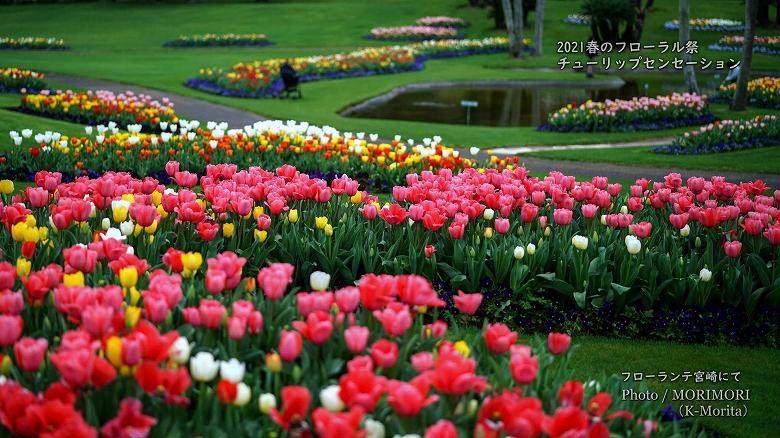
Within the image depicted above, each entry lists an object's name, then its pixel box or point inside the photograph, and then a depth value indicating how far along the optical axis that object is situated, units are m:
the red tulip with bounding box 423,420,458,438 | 2.80
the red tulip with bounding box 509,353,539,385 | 3.33
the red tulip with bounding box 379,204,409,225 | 6.80
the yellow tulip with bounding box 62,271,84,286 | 4.06
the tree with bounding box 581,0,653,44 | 42.78
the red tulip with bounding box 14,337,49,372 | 3.23
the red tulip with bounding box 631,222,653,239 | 6.88
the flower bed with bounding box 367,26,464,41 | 50.84
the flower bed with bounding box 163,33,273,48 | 48.88
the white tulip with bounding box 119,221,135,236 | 5.92
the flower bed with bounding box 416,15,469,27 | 54.95
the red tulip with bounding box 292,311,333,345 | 3.55
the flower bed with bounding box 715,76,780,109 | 26.83
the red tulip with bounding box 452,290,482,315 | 3.89
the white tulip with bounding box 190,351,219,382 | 3.30
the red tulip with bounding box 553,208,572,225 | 7.17
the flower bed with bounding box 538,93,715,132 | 22.08
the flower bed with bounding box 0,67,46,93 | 24.53
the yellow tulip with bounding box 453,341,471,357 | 3.77
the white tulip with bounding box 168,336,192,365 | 3.46
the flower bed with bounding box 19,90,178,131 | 18.77
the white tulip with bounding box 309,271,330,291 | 4.11
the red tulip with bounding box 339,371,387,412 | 3.02
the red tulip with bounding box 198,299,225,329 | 3.74
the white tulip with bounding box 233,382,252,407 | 3.21
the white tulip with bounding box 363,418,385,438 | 3.07
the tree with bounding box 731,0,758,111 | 23.66
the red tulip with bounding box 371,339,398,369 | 3.36
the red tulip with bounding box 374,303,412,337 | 3.62
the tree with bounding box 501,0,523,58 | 40.78
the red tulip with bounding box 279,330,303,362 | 3.40
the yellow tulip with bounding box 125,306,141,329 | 3.75
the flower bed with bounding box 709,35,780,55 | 43.91
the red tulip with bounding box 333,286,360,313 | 3.85
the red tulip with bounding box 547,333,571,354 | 3.71
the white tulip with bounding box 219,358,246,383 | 3.20
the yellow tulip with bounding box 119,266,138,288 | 4.21
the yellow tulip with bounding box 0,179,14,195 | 7.05
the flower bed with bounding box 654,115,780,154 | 18.50
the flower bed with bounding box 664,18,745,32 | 50.15
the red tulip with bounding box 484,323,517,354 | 3.68
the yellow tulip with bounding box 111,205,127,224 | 5.94
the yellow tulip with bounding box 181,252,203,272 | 4.49
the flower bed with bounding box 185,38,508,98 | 28.12
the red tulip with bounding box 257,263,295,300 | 3.98
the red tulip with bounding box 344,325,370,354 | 3.55
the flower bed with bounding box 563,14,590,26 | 53.70
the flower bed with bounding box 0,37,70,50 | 44.97
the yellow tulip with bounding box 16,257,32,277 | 4.64
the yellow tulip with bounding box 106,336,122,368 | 3.25
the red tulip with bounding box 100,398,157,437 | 2.95
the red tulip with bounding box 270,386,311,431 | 2.99
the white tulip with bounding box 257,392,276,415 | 3.17
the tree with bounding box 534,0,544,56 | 41.38
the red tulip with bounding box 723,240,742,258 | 6.61
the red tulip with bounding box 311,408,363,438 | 2.78
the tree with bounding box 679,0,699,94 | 24.83
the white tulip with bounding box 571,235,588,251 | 6.57
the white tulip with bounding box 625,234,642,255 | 6.50
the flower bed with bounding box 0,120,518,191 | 12.51
